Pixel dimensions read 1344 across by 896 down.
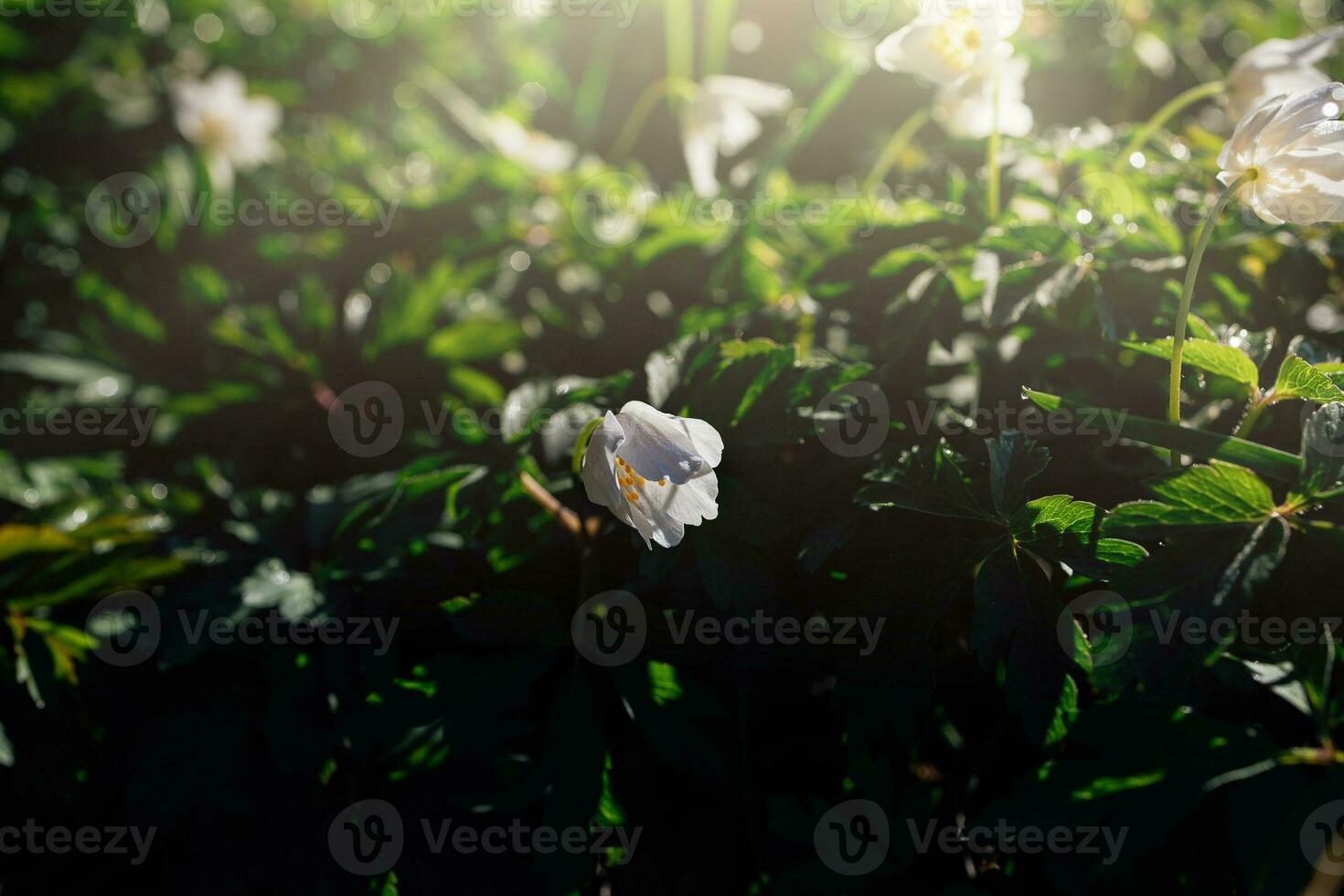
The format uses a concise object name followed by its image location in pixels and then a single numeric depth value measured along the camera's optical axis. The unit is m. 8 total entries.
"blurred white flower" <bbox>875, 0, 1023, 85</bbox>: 0.39
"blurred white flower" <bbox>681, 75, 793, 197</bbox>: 0.49
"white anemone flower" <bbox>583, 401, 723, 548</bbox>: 0.32
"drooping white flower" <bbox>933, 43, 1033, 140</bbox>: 0.41
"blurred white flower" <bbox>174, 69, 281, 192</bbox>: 0.65
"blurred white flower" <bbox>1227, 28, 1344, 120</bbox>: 0.39
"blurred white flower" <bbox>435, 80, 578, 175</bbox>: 0.52
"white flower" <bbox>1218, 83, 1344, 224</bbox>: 0.33
